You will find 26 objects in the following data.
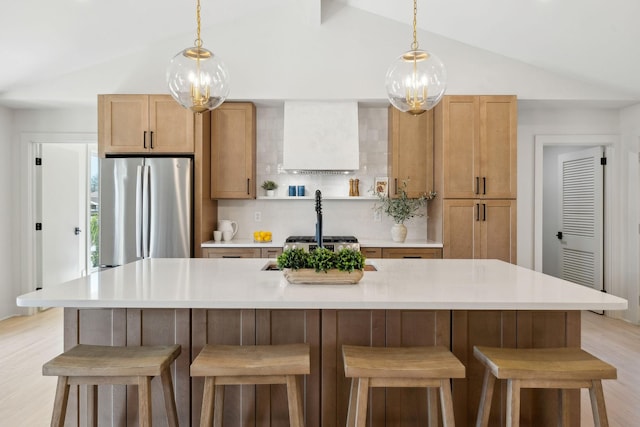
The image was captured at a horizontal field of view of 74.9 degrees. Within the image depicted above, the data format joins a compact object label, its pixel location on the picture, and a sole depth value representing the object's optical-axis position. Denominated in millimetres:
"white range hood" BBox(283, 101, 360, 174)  4230
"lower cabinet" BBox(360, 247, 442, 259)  4078
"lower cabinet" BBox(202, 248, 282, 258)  4070
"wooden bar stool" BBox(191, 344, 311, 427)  1513
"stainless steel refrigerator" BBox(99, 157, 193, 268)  3965
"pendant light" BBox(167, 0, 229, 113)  2086
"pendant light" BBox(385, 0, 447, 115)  2140
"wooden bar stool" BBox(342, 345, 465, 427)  1497
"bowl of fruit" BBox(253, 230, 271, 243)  4379
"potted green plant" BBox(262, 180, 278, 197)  4574
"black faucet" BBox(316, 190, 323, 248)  2498
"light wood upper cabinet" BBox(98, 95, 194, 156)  4098
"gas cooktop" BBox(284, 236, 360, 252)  4066
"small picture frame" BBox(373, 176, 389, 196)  4562
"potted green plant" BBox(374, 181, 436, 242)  4281
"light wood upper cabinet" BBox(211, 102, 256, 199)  4332
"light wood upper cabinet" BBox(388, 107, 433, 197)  4348
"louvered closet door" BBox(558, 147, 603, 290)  4777
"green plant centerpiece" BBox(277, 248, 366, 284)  1897
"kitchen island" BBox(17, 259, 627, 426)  1882
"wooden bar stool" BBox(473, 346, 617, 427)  1525
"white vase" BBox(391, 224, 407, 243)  4250
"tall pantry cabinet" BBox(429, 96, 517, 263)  4066
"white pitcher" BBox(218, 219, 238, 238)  4414
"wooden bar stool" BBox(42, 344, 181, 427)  1548
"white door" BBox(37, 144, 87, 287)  4898
